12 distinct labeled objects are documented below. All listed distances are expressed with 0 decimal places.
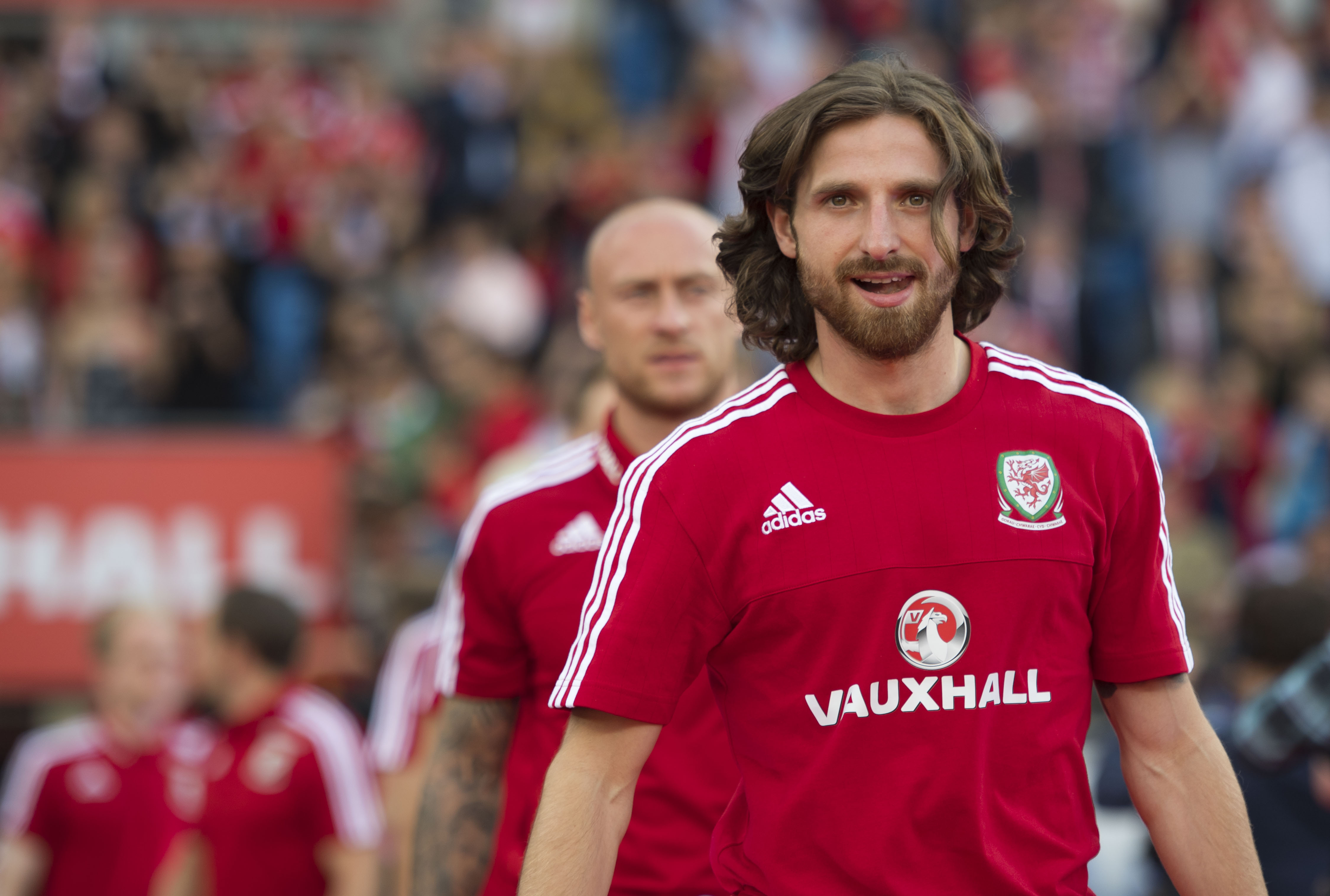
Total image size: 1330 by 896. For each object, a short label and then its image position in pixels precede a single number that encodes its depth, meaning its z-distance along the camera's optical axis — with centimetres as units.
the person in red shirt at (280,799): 1346
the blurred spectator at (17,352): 2442
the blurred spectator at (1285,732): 934
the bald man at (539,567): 869
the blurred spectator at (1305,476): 2053
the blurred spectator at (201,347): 2728
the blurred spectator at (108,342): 2419
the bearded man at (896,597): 601
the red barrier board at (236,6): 3653
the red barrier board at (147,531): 1923
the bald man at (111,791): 1491
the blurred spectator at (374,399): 2473
